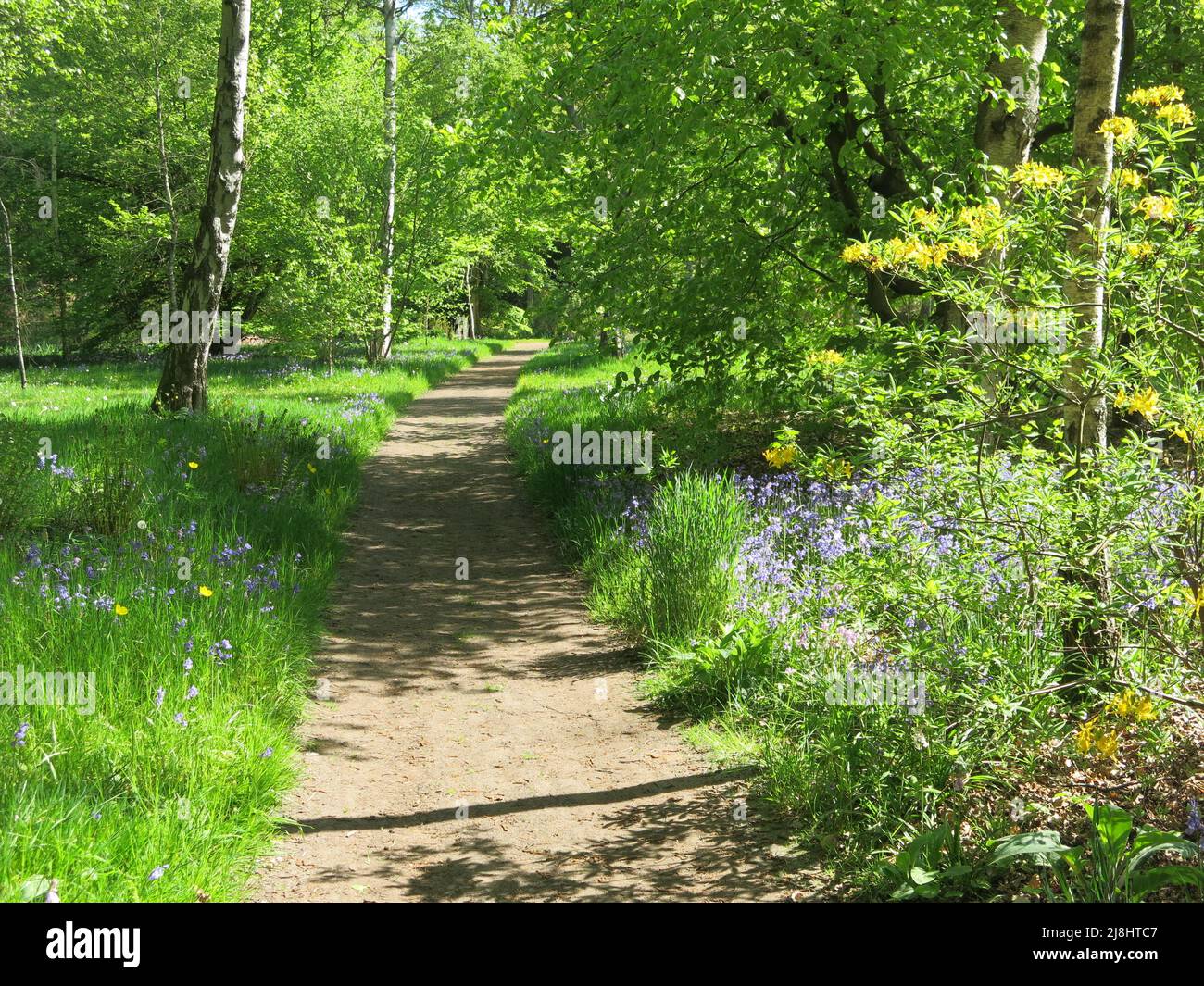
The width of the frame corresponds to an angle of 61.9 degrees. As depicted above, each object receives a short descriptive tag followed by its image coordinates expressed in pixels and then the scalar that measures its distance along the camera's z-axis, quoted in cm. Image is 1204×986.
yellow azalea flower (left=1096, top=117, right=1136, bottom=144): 376
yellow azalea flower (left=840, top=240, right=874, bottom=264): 381
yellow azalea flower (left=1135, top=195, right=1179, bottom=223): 342
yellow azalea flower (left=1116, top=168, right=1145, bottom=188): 352
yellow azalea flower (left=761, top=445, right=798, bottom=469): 395
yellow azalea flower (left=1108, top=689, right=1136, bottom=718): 309
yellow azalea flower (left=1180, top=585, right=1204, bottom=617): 311
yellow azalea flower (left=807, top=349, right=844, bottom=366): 392
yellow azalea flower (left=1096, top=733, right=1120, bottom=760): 322
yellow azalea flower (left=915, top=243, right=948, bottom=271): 347
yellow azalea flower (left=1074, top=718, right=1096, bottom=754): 323
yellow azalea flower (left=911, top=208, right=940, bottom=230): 354
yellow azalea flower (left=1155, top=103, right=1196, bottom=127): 352
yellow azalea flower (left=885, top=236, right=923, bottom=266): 348
